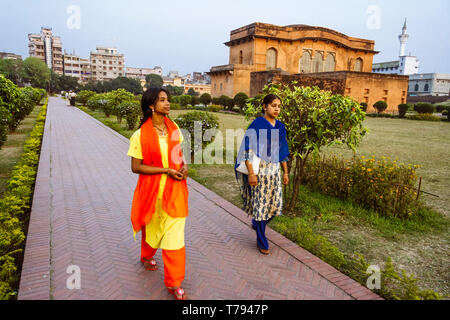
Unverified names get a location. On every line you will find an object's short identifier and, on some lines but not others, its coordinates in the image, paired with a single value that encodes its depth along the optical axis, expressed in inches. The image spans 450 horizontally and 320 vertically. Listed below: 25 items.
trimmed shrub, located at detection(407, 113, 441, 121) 1004.6
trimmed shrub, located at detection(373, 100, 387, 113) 1205.7
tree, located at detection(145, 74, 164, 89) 3373.5
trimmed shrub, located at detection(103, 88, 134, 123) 693.9
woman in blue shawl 126.0
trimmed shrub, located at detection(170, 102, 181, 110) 1264.8
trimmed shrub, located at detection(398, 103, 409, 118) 1116.0
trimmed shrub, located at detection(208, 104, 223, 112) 1200.7
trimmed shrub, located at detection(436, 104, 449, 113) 1462.2
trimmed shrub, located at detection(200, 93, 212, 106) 1371.8
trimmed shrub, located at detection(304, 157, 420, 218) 188.5
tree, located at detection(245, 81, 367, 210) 165.5
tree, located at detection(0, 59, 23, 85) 2221.9
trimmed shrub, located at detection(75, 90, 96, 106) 1163.9
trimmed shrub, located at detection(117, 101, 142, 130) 529.0
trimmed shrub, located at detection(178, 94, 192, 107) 1370.6
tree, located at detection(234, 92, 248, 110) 1153.7
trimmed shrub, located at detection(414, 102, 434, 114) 1108.0
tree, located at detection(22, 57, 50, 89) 2249.0
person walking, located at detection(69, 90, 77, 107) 1168.9
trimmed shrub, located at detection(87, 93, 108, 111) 832.3
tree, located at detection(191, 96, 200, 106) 1433.3
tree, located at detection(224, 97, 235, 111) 1211.2
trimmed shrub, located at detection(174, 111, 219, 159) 311.4
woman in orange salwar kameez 99.8
